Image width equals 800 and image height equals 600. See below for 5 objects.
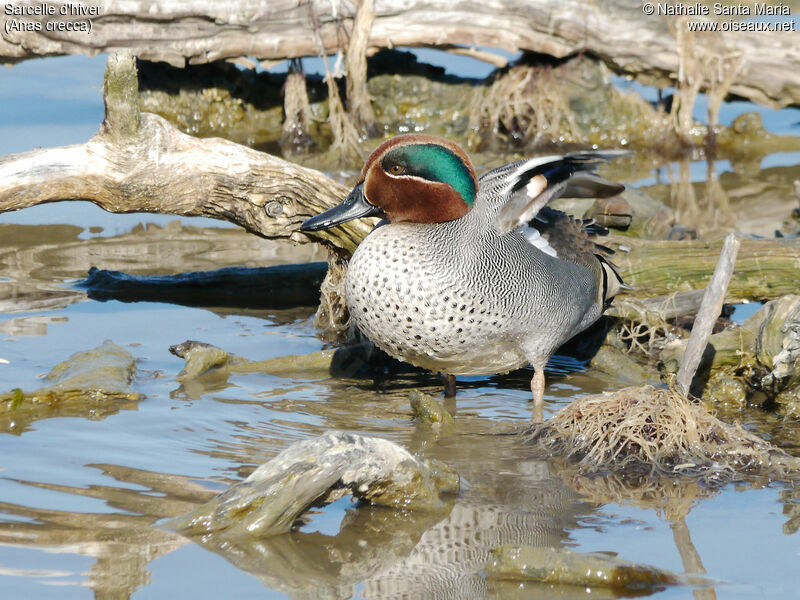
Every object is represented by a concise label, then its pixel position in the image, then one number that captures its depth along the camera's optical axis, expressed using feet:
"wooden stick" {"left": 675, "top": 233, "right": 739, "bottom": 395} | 30.45
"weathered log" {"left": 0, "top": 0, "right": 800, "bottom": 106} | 57.26
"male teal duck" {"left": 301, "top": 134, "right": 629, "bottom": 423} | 29.07
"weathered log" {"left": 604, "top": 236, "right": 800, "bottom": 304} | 37.47
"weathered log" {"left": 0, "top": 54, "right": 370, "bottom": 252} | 34.47
